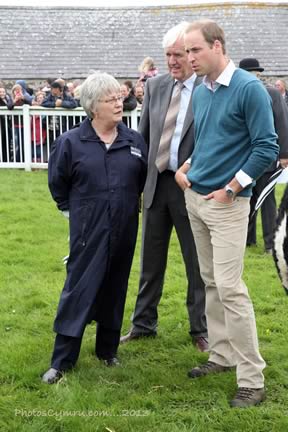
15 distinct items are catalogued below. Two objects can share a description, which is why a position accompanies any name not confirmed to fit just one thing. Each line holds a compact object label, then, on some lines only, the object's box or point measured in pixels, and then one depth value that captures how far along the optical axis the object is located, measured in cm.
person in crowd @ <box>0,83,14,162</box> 1408
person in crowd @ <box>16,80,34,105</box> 1520
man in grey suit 468
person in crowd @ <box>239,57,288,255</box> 699
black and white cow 314
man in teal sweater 374
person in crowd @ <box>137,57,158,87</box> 1486
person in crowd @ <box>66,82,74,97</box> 1562
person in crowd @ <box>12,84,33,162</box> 1403
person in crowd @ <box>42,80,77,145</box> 1380
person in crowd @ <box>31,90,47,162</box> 1388
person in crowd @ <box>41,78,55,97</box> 1659
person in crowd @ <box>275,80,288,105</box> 1595
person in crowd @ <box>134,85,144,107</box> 1416
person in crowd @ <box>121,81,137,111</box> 1298
